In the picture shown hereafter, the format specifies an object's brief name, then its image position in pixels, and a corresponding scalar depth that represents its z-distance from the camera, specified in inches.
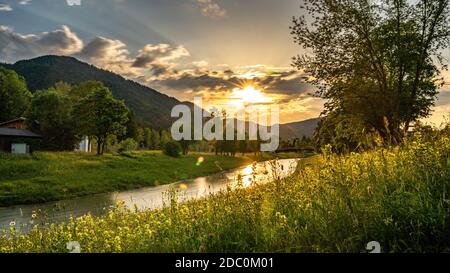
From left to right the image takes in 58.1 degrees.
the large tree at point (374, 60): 492.7
